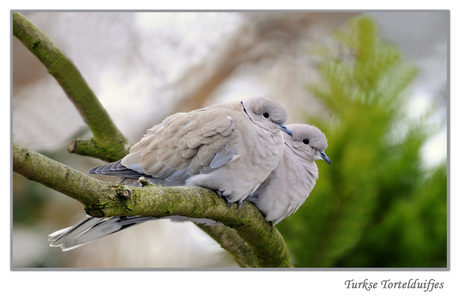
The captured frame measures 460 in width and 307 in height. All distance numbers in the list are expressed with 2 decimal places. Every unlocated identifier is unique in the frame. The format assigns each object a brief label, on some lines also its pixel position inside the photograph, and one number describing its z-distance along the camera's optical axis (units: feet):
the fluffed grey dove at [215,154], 14.98
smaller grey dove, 16.97
